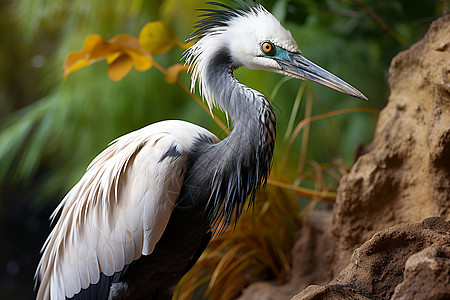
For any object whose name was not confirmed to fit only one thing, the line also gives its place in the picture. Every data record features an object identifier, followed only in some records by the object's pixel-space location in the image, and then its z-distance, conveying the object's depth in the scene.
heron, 3.80
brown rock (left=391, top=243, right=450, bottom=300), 3.58
